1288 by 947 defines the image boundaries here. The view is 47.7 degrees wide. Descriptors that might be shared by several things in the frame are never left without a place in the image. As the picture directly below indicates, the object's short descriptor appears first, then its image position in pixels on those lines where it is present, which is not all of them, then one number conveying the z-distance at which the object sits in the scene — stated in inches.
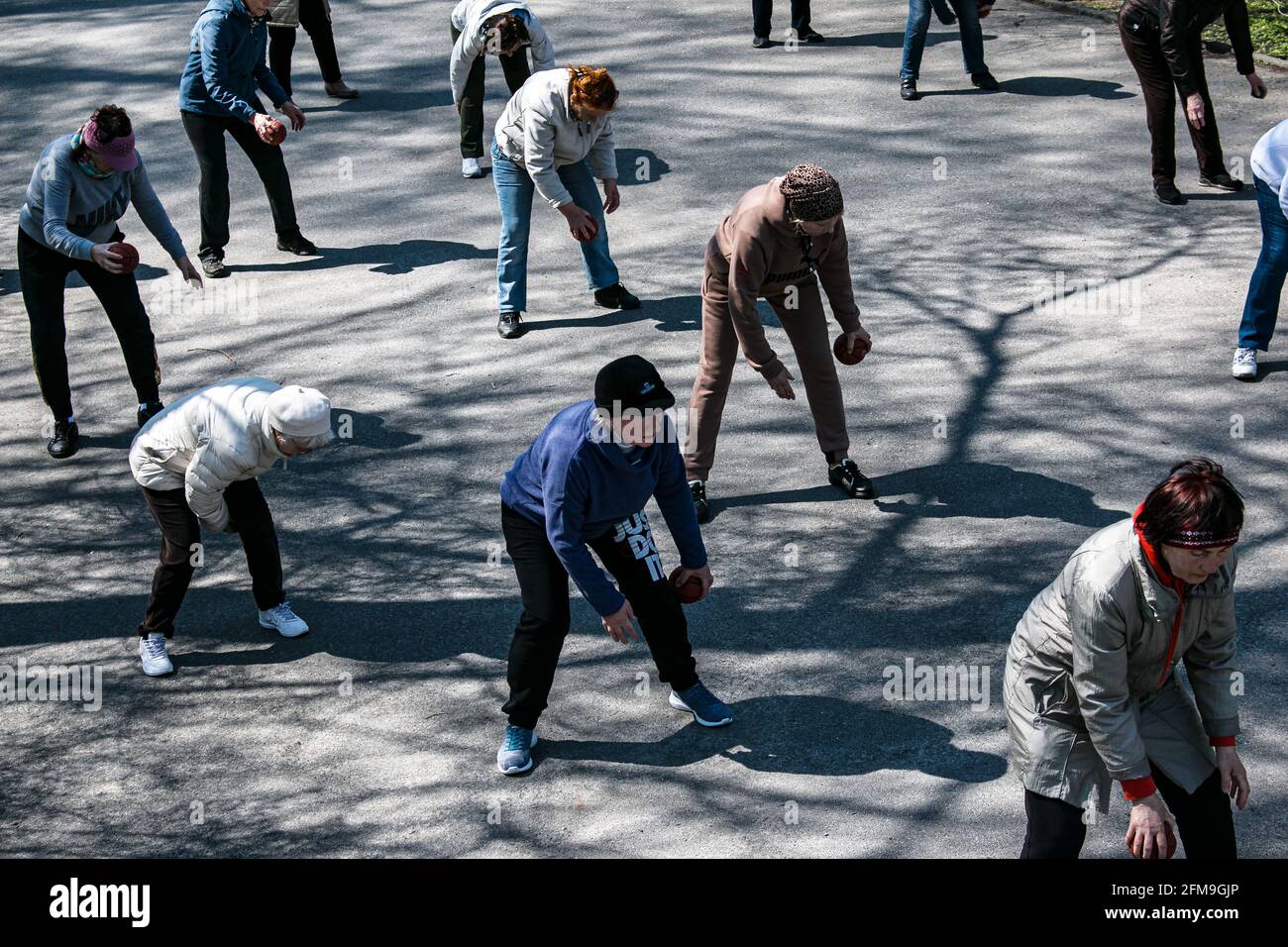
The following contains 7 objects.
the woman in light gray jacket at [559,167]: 336.5
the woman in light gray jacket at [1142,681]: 143.9
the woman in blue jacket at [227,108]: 385.7
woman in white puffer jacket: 228.7
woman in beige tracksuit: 257.3
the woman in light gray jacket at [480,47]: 426.0
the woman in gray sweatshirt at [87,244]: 301.7
